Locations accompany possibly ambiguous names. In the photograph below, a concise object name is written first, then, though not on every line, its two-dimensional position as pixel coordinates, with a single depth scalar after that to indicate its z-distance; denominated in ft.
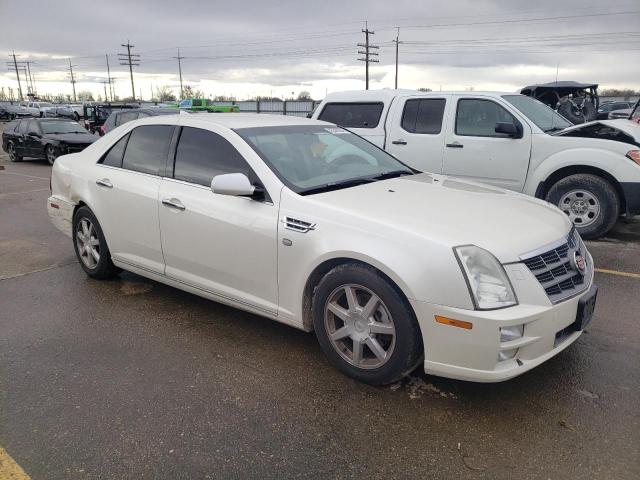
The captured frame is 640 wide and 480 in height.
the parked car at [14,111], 155.63
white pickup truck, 21.22
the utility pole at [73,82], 328.25
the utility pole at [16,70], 325.05
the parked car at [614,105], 78.17
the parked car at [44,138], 50.29
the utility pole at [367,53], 184.14
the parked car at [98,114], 75.20
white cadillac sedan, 9.09
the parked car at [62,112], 132.77
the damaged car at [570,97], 41.50
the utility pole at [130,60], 230.27
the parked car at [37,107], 150.53
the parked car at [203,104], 70.69
